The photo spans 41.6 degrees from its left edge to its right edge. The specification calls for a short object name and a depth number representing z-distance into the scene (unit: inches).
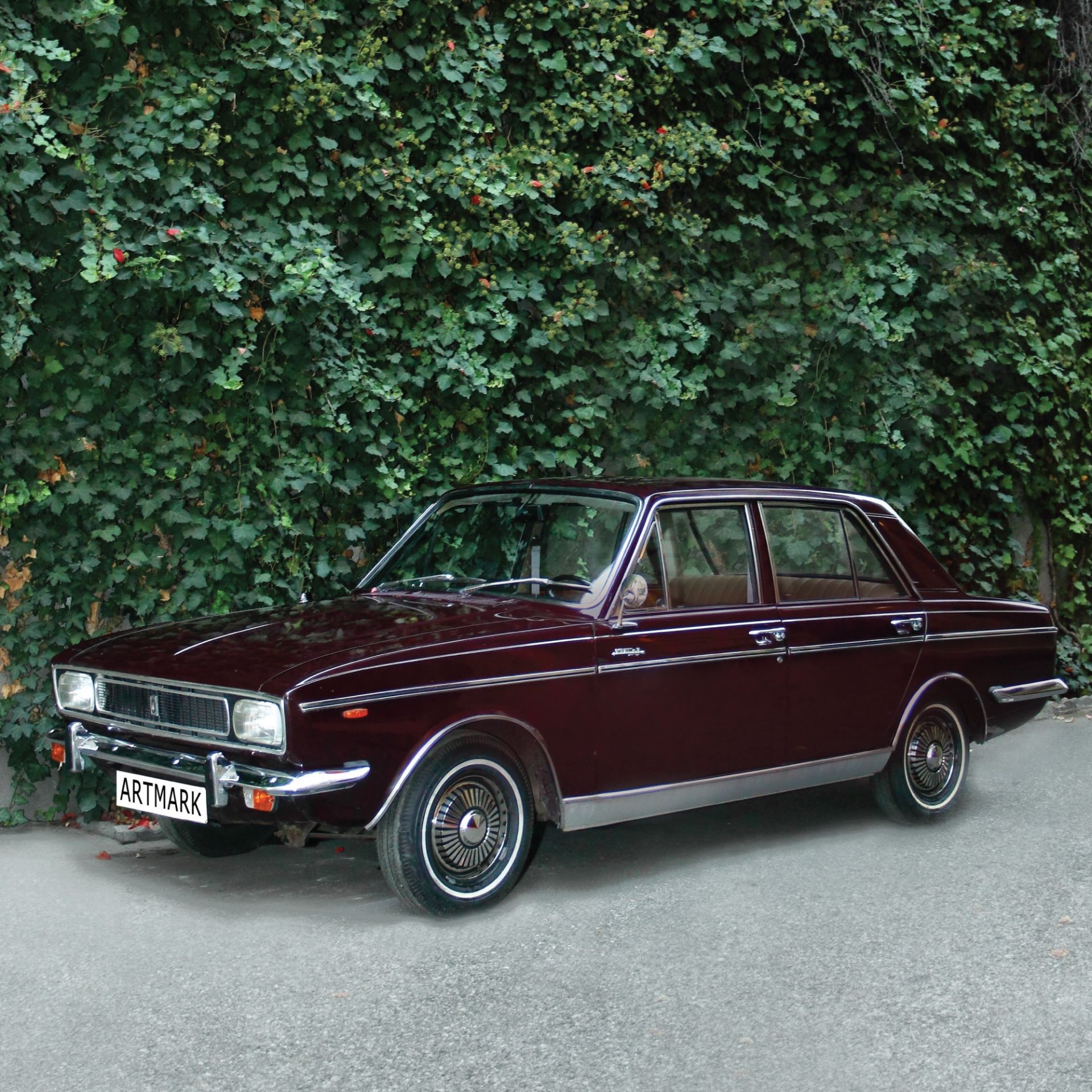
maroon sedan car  204.8
